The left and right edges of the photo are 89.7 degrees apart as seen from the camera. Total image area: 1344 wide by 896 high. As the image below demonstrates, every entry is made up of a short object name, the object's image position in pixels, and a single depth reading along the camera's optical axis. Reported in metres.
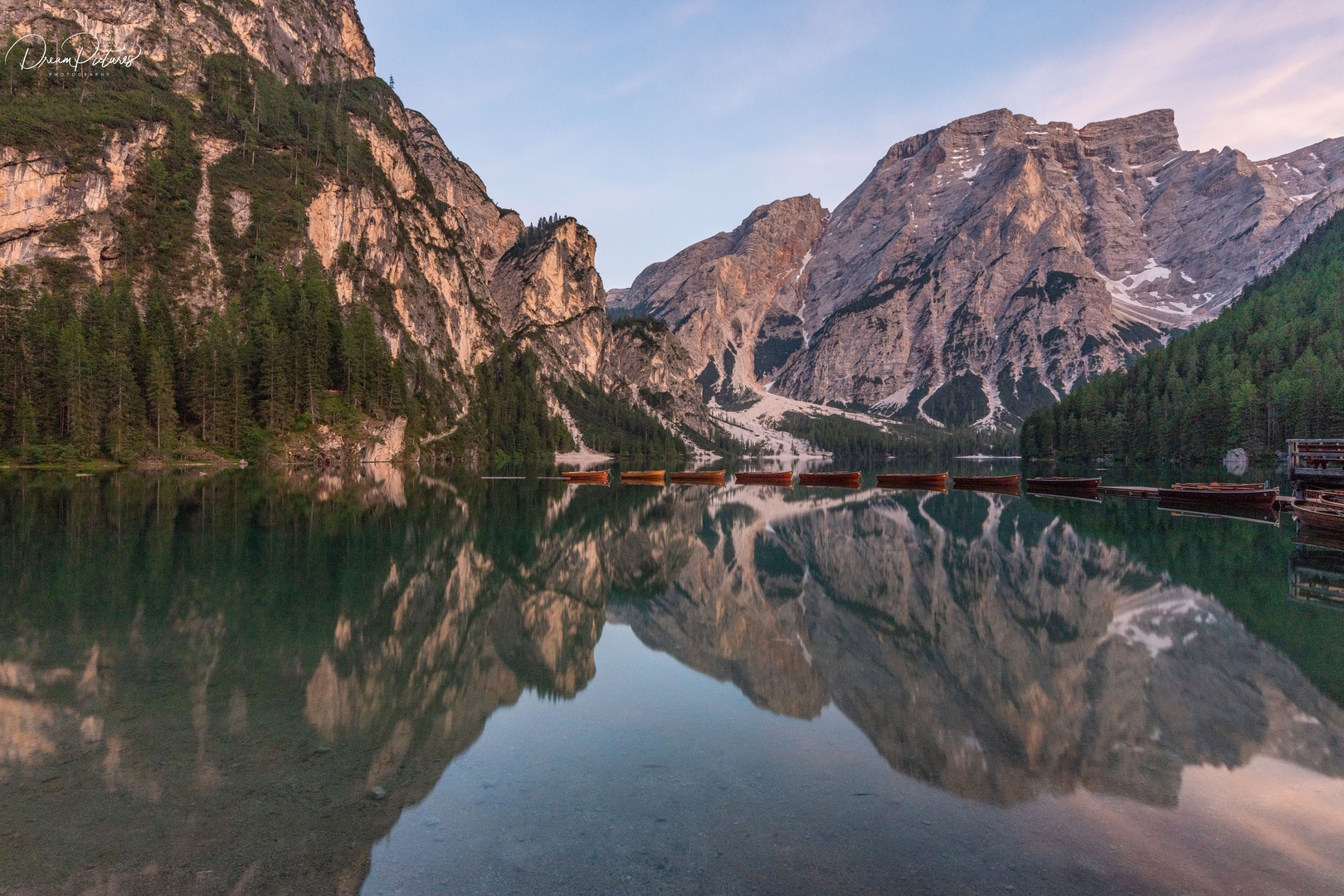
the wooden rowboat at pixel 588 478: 76.81
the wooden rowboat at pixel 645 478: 81.81
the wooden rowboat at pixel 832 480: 77.50
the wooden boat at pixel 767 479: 79.68
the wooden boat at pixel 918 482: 73.19
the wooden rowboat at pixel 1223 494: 44.53
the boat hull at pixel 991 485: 70.07
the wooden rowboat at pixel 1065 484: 61.78
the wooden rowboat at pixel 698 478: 82.06
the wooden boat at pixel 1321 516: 28.22
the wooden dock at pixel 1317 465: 45.03
